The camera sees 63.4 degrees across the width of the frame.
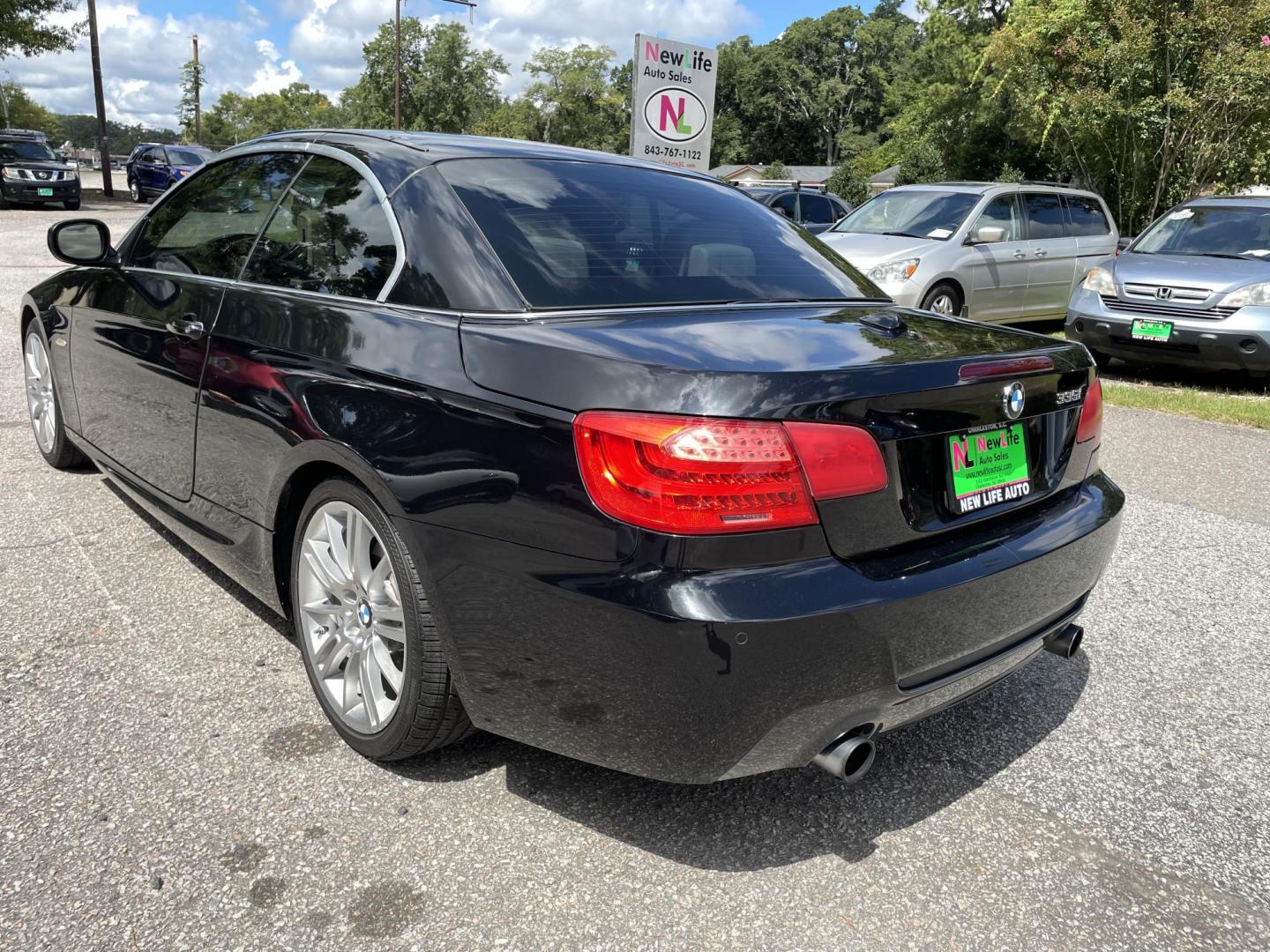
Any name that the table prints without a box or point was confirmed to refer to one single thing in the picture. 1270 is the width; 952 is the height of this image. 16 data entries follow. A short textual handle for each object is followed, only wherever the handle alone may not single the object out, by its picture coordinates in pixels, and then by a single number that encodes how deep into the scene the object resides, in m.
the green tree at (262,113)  101.50
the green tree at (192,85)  72.06
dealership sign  12.09
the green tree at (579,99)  79.75
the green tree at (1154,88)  14.70
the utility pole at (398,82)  46.84
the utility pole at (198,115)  69.81
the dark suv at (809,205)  17.47
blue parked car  27.39
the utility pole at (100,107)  29.34
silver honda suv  8.38
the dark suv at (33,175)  24.47
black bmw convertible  1.98
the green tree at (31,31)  29.38
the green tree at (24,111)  80.19
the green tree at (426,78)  75.06
